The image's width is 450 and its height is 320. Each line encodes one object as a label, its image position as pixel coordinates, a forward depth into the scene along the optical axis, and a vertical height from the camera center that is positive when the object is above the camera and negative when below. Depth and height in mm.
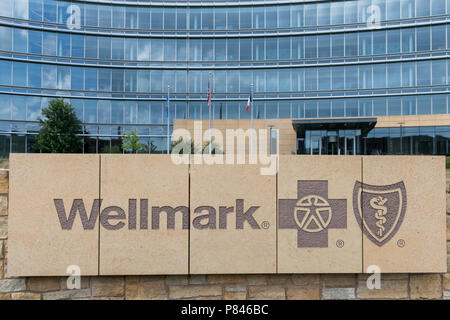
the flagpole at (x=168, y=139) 33231 +3153
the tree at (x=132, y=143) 31469 +2488
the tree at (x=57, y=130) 31438 +3891
